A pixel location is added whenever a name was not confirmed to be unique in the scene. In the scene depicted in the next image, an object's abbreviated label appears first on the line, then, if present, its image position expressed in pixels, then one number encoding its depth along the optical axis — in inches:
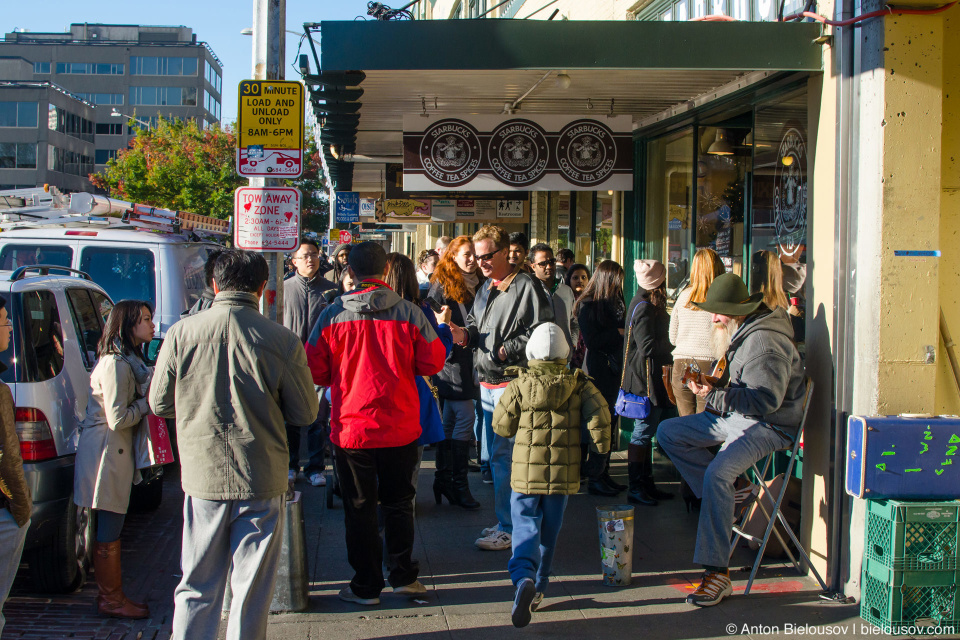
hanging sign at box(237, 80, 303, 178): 234.2
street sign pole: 239.6
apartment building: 3321.9
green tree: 1593.3
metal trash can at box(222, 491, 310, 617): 182.2
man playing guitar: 189.5
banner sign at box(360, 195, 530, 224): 555.2
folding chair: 193.8
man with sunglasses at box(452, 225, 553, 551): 218.5
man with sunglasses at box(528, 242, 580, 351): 260.4
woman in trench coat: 180.9
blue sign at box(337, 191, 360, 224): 900.0
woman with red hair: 259.8
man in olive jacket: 146.9
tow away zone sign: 234.5
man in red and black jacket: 180.5
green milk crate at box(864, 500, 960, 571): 171.9
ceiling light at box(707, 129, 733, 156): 304.7
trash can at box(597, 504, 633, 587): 196.9
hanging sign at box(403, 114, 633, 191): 327.6
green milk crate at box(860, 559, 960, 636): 172.2
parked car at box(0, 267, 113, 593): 183.2
